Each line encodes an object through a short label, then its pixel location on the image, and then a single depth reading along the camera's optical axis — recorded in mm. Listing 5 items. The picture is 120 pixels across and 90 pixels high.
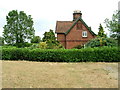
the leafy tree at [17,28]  30709
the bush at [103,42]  14428
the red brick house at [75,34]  22685
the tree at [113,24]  13991
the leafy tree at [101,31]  25174
